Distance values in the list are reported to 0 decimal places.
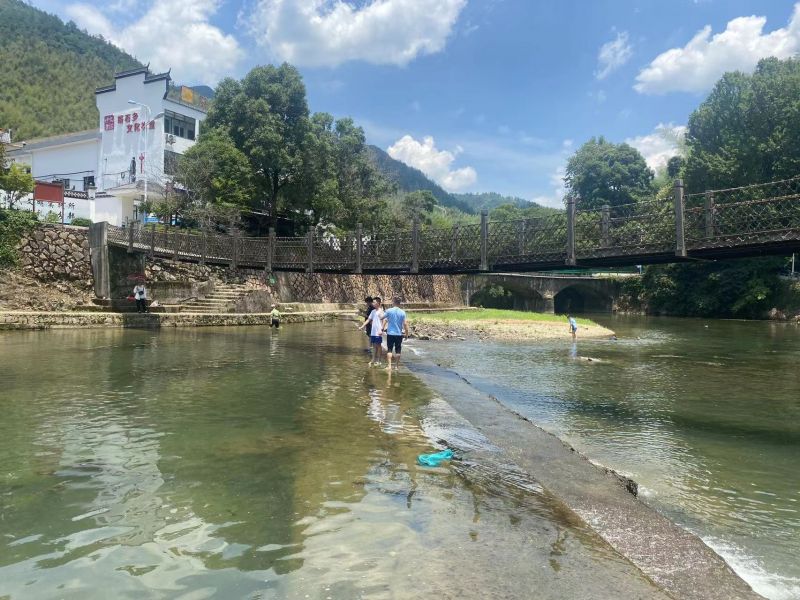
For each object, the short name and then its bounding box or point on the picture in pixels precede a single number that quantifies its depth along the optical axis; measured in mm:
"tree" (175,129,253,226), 31750
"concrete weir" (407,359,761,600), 3910
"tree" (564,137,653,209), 70062
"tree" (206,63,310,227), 33781
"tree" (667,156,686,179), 58281
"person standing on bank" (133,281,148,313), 25016
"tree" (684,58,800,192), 39406
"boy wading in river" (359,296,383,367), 14367
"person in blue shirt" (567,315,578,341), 26089
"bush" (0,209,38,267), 24047
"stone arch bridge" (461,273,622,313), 58688
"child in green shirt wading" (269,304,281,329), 25688
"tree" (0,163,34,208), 25953
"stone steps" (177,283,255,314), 27672
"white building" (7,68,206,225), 40781
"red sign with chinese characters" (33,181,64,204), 29203
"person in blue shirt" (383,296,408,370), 13898
